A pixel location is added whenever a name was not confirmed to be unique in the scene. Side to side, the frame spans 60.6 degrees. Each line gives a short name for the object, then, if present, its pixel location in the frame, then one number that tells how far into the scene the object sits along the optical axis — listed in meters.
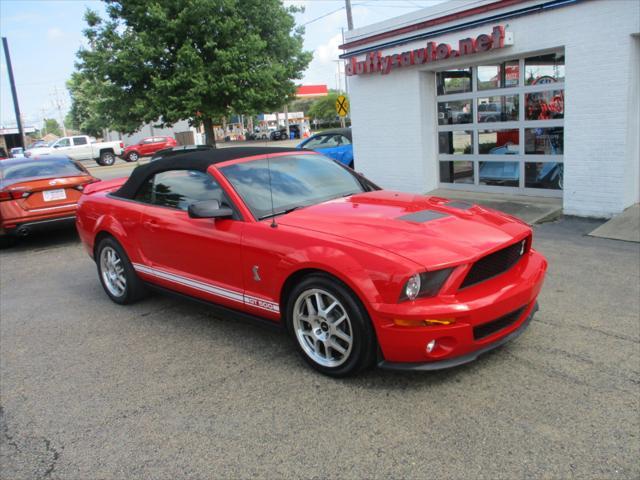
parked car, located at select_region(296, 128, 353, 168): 13.83
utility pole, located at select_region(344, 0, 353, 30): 25.52
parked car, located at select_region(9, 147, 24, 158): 42.16
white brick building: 7.97
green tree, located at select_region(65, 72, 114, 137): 63.62
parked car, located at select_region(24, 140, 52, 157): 33.89
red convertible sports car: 3.24
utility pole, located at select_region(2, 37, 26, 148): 32.16
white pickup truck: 35.56
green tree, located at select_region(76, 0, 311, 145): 16.81
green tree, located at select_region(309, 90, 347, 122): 77.19
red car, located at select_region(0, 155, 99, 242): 8.49
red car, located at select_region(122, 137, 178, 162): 36.03
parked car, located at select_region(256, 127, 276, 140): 62.65
